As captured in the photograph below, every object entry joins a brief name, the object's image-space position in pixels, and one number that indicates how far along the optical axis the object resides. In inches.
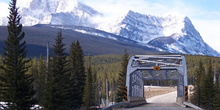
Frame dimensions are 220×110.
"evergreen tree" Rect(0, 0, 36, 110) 1314.0
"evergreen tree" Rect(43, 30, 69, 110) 1626.5
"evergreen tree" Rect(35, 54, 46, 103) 3300.9
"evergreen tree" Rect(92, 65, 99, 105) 4028.8
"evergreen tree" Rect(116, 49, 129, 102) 2929.1
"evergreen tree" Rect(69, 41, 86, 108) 2201.0
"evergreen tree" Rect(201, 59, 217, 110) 2669.5
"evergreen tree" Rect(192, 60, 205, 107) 2800.2
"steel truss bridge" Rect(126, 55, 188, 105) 1574.8
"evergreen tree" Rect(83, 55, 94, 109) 3122.5
